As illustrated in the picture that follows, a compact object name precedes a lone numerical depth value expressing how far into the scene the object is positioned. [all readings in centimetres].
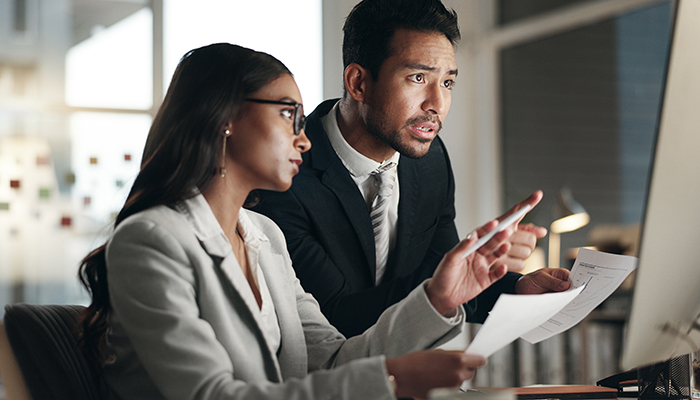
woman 90
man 171
